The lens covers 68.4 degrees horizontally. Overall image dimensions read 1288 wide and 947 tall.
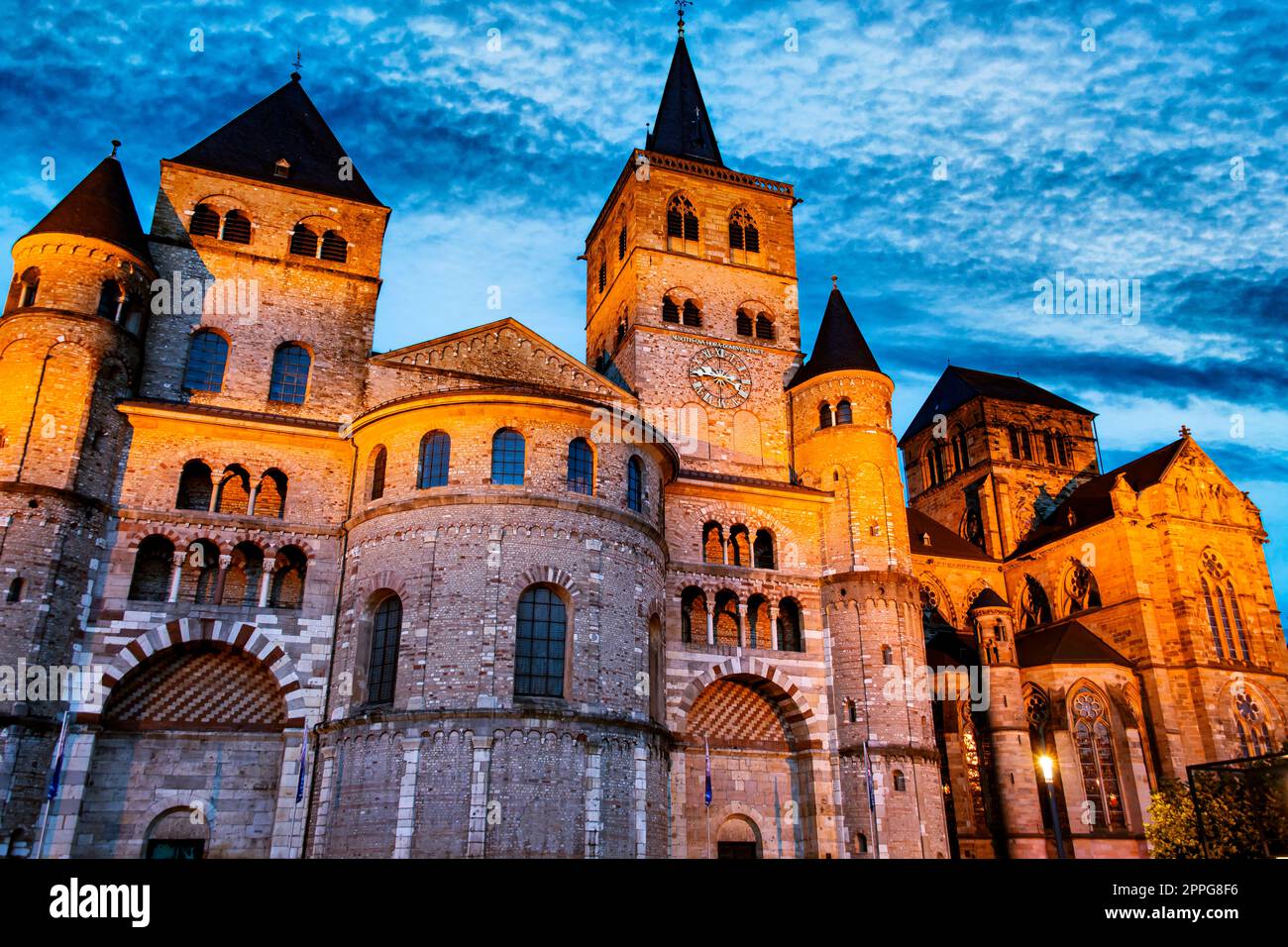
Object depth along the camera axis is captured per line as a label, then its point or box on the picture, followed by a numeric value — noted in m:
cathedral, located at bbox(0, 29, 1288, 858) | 23.05
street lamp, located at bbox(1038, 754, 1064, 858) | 23.13
